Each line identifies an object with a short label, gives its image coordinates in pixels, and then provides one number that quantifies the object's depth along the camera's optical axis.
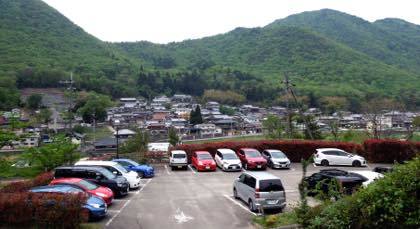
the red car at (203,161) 28.48
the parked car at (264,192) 16.11
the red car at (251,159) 28.27
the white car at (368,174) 19.00
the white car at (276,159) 29.02
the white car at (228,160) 28.00
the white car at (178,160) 30.05
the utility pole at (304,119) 40.89
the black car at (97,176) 19.23
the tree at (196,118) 100.75
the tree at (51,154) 25.58
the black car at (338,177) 18.57
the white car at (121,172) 21.70
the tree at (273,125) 57.05
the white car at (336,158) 30.11
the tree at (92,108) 92.62
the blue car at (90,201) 14.93
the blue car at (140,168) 26.81
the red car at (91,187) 16.75
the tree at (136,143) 50.69
